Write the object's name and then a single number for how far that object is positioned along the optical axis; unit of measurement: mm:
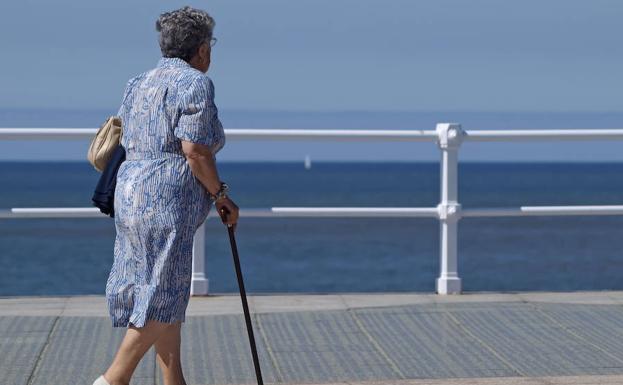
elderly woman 12203
